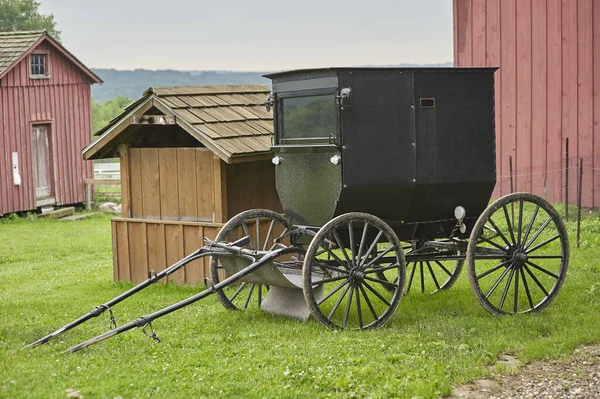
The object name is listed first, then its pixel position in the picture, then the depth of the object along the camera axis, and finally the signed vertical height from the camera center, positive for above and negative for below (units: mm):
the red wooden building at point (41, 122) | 24078 +723
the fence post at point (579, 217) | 13477 -1244
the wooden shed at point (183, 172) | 11914 -392
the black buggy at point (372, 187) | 9086 -504
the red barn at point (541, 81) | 17125 +1081
